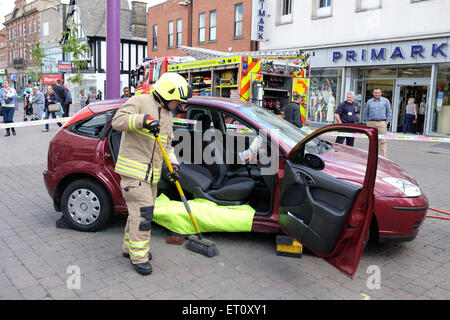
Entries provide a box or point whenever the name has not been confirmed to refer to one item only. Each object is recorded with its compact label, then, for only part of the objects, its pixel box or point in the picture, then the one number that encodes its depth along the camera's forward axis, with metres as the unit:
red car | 3.14
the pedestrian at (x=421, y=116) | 15.82
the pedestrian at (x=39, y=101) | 16.45
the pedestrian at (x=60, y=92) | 15.39
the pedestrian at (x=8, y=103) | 13.37
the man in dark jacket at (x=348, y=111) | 9.99
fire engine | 11.08
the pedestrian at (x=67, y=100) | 15.59
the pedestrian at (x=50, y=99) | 14.78
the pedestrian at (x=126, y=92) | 16.34
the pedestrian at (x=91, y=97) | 26.06
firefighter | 3.61
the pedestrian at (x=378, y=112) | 9.62
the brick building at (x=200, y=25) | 21.81
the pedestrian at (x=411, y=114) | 16.03
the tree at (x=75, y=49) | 21.44
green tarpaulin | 4.21
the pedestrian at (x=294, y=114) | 9.30
